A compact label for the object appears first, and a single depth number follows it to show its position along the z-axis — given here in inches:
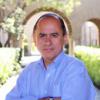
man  95.3
